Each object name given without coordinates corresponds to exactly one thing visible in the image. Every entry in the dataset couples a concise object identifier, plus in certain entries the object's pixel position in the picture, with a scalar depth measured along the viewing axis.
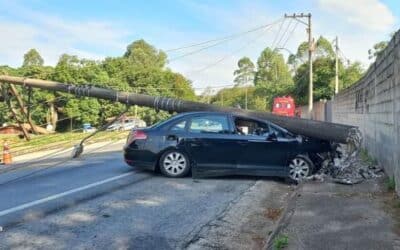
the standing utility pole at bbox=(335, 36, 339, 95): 47.45
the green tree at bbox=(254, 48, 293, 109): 102.88
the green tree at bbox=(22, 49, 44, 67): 102.06
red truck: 39.90
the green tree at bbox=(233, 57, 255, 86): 120.50
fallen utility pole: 11.45
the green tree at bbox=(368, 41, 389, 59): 54.08
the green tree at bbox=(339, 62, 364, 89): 55.47
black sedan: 10.81
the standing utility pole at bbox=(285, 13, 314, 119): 38.41
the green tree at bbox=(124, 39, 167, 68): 94.24
